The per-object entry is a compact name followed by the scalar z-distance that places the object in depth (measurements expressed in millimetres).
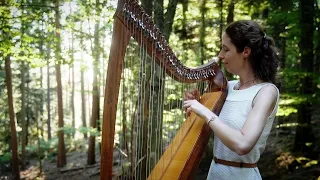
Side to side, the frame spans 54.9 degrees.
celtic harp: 1263
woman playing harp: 1596
